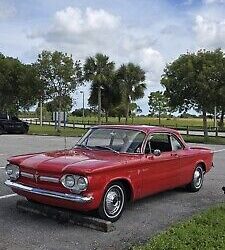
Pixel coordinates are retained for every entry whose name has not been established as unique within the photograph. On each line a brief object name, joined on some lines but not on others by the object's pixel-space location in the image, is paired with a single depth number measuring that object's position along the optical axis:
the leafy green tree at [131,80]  46.53
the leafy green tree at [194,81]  24.45
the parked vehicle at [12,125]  31.86
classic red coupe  5.79
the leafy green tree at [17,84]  35.03
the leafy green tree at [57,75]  33.78
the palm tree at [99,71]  41.59
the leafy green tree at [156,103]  77.00
